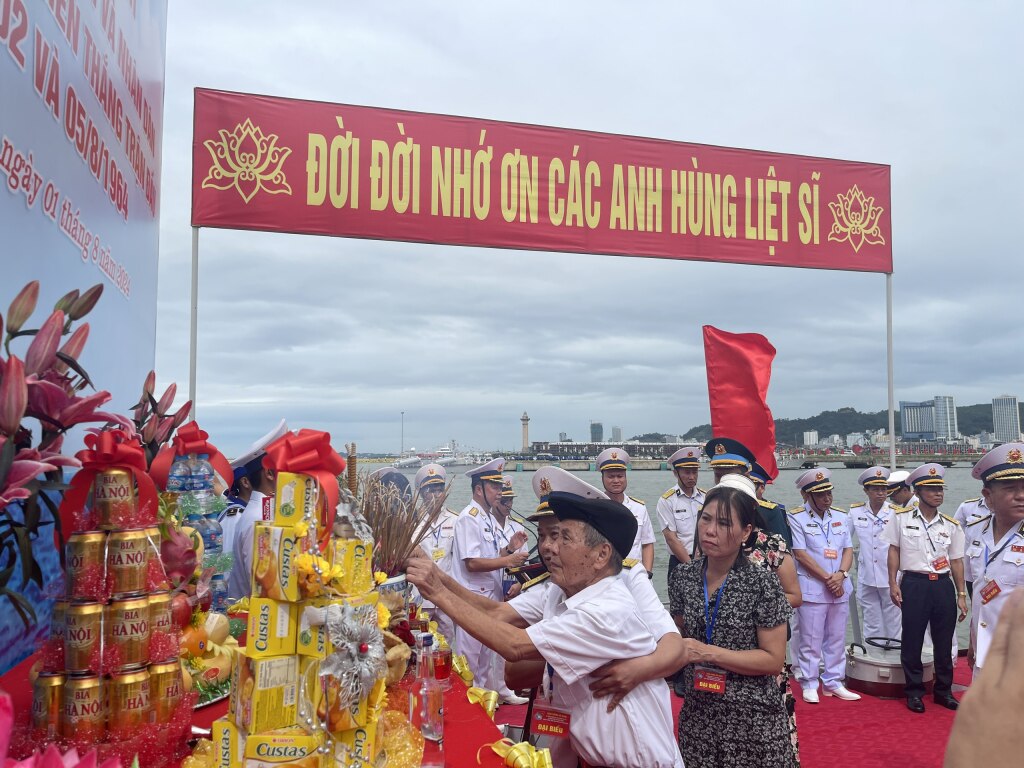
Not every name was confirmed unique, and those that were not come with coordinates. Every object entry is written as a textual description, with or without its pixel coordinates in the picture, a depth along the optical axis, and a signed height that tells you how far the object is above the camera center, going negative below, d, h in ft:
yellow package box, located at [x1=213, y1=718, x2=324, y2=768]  3.82 -1.72
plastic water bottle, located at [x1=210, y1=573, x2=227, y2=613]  6.73 -1.64
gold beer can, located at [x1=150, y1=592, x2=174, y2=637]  4.28 -1.14
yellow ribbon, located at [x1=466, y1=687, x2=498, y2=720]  6.88 -2.66
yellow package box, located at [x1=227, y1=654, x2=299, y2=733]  3.82 -1.44
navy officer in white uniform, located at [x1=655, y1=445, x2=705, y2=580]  20.93 -2.47
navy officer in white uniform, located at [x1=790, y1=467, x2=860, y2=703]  18.79 -4.33
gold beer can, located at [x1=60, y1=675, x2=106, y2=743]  3.89 -1.55
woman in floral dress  7.72 -2.49
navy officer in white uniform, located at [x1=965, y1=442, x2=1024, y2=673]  10.43 -1.83
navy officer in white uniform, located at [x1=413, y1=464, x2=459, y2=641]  17.99 -2.83
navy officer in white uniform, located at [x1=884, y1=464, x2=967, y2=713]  17.62 -4.13
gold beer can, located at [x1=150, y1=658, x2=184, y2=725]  4.23 -1.58
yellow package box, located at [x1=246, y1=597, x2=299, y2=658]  3.88 -1.11
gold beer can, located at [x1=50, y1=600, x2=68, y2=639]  4.04 -1.10
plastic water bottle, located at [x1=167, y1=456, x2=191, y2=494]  5.72 -0.45
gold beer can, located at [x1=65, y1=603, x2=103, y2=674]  3.97 -1.18
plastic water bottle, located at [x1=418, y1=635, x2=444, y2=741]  5.40 -2.16
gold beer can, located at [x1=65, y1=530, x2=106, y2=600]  4.08 -0.80
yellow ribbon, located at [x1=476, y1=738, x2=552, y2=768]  5.12 -2.38
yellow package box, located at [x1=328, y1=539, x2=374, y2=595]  4.14 -0.81
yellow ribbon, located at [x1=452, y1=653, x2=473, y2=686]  8.00 -2.78
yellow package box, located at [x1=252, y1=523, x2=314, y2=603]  3.88 -0.76
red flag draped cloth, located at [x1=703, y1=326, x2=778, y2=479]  19.33 +0.78
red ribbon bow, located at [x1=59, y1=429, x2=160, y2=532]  4.20 -0.26
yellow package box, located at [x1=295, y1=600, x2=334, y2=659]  3.94 -1.17
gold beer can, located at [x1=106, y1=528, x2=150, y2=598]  4.14 -0.80
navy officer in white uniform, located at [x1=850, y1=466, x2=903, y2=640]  23.77 -4.60
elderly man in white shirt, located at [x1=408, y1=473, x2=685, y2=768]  5.97 -1.80
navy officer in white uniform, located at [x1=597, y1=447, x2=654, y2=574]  19.89 -1.94
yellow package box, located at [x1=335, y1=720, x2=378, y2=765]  4.08 -1.82
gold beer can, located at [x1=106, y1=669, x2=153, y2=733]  4.04 -1.56
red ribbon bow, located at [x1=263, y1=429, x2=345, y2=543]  3.99 -0.22
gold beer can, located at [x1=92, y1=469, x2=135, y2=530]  4.21 -0.45
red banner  15.61 +5.49
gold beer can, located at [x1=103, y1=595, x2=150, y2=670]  4.09 -1.18
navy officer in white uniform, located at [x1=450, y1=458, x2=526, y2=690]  17.84 -3.46
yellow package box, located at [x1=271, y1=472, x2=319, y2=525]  4.00 -0.45
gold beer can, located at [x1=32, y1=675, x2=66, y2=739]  3.88 -1.51
